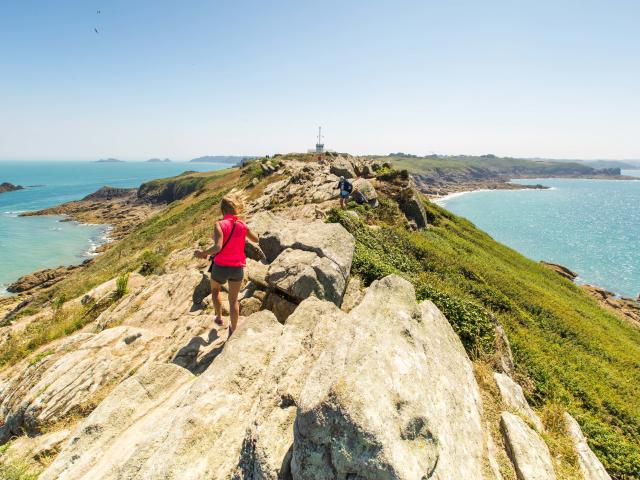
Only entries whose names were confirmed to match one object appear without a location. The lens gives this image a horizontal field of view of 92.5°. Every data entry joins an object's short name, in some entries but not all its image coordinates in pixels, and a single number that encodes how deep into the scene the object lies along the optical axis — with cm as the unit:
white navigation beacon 10401
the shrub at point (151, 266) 2172
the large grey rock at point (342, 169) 3820
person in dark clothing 2453
